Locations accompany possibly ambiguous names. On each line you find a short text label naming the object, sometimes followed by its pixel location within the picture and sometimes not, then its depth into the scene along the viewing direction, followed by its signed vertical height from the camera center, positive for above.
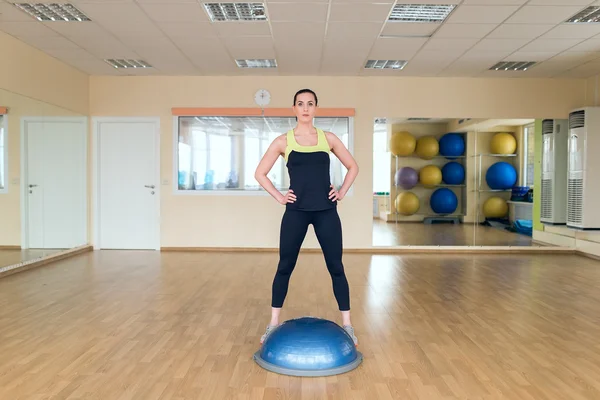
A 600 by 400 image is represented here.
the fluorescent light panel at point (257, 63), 6.87 +1.60
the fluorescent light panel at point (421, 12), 4.81 +1.63
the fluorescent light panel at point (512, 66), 6.85 +1.59
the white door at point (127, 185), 7.69 -0.03
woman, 2.90 -0.07
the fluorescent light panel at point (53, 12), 4.81 +1.62
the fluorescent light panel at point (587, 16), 4.83 +1.61
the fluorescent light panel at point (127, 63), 6.84 +1.59
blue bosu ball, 2.63 -0.85
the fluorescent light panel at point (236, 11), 4.86 +1.64
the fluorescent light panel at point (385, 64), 6.86 +1.60
